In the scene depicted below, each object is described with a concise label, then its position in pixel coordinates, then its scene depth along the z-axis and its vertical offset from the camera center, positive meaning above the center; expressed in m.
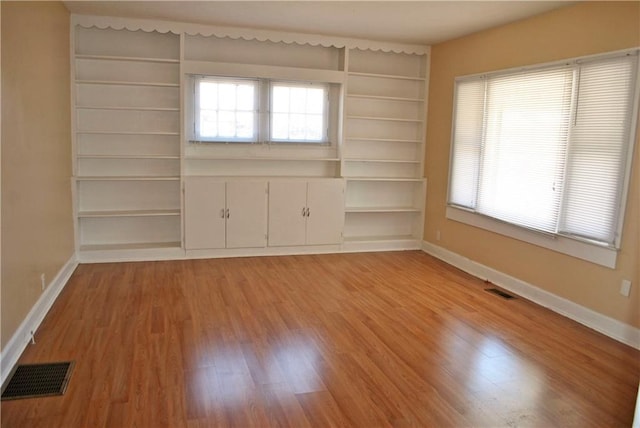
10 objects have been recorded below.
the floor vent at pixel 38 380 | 2.67 -1.38
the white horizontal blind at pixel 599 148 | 3.66 +0.06
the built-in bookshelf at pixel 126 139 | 5.41 +0.00
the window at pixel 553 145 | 3.72 +0.08
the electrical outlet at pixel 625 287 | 3.66 -0.96
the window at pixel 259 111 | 5.82 +0.41
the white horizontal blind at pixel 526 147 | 4.26 +0.07
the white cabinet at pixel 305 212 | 5.92 -0.80
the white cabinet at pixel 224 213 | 5.63 -0.81
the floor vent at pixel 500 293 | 4.65 -1.34
